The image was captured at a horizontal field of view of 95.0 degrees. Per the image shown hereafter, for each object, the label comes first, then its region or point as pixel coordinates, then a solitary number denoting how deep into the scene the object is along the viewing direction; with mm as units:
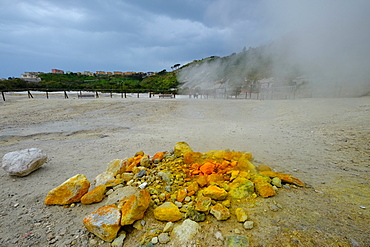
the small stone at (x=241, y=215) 1354
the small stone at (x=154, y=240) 1279
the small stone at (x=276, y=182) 1807
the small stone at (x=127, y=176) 2155
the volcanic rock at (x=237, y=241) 1148
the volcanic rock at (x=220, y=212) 1396
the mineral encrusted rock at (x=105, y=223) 1366
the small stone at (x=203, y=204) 1496
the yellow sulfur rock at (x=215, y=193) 1621
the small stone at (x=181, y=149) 2719
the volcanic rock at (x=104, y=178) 2186
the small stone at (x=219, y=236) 1238
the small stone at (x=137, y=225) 1434
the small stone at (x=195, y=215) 1429
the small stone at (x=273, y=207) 1449
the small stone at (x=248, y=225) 1275
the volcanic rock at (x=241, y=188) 1664
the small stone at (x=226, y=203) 1548
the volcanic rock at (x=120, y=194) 1701
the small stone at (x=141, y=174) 2154
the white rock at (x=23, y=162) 2484
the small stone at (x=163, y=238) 1279
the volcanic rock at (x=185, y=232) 1251
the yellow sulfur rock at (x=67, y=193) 1867
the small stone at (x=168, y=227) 1374
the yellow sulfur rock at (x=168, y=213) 1477
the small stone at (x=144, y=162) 2414
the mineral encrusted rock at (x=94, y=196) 1835
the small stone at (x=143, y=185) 1923
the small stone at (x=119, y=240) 1316
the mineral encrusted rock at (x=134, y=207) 1447
